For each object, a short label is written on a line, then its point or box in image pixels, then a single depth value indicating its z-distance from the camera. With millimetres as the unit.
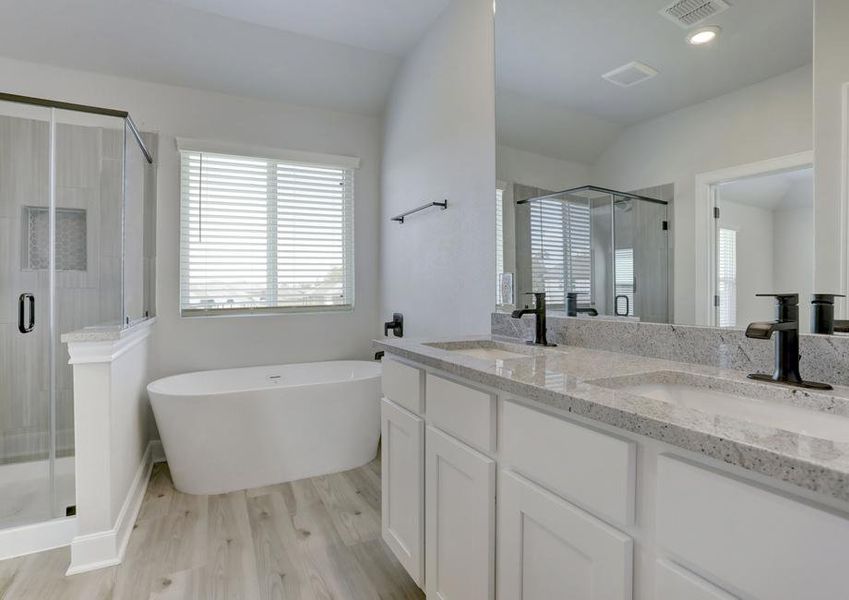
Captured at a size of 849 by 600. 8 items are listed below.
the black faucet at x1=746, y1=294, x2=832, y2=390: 893
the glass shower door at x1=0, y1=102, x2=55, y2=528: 2391
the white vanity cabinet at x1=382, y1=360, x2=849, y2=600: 546
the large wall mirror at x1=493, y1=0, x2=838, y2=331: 1074
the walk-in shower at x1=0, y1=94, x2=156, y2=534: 2344
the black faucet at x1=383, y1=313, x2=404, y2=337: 3100
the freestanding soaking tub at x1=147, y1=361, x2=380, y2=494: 2355
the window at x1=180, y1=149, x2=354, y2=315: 2994
